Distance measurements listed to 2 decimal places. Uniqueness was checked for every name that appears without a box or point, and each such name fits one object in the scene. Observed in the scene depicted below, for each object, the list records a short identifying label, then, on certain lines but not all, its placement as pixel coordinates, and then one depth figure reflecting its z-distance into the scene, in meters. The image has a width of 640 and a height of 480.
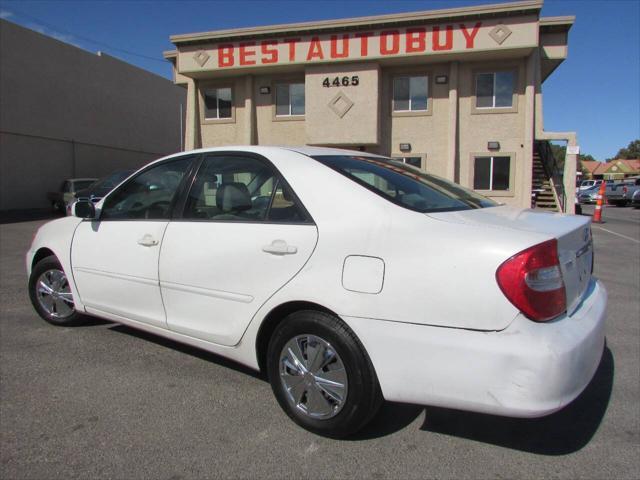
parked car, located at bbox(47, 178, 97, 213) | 20.17
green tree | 96.91
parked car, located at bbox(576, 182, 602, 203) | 33.47
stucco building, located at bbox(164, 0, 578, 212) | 17.33
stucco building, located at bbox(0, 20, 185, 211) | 22.36
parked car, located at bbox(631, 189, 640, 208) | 27.94
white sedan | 2.33
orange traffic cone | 17.55
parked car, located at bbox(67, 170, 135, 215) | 15.30
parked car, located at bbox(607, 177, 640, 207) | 28.98
